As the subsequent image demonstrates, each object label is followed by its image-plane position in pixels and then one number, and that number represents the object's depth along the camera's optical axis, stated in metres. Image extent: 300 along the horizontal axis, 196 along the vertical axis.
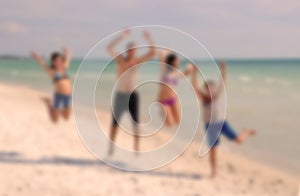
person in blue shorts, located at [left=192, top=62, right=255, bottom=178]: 5.41
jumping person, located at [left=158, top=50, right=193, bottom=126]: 5.48
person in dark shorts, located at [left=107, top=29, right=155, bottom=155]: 5.62
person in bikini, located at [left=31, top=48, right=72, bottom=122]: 6.23
